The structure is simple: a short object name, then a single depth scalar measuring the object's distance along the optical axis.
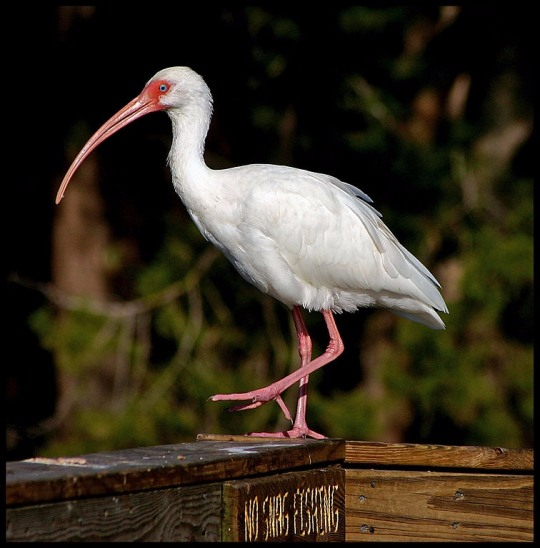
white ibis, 12.04
